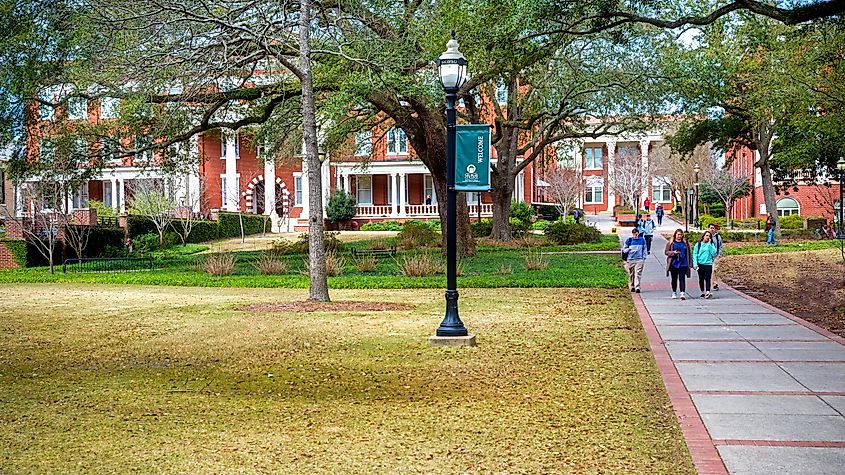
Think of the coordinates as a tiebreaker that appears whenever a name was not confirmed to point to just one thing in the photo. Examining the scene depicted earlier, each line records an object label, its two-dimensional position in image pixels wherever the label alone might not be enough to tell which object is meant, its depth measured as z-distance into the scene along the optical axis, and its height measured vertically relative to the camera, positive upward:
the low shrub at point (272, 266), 27.34 -1.43
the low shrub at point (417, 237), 38.91 -0.98
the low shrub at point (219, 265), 27.02 -1.37
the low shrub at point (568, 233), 42.28 -1.02
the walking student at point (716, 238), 19.86 -0.62
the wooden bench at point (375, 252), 31.88 -1.31
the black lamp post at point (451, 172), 12.42 +0.51
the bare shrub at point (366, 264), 27.56 -1.42
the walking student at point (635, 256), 20.44 -0.99
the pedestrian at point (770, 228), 39.84 -0.88
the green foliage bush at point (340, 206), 58.88 +0.46
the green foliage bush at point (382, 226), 57.58 -0.76
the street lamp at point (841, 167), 33.86 +1.32
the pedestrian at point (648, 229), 34.10 -0.79
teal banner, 12.59 +0.71
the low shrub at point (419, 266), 25.58 -1.41
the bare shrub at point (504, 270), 26.02 -1.55
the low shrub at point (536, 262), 27.30 -1.45
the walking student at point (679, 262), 19.47 -1.06
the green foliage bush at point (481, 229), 45.62 -0.81
